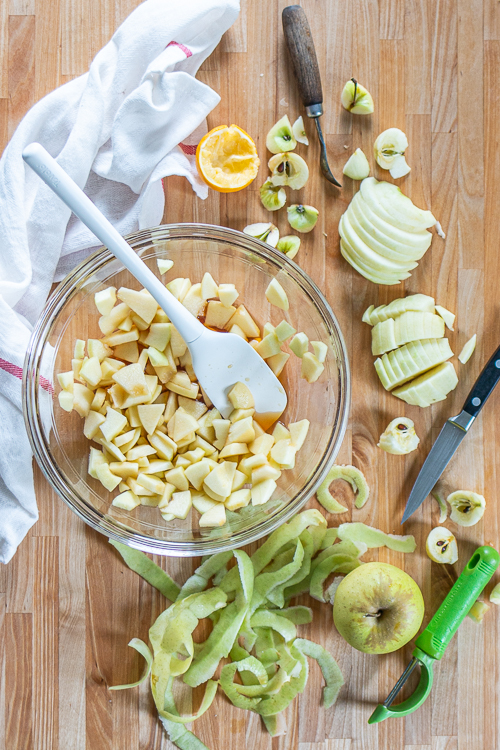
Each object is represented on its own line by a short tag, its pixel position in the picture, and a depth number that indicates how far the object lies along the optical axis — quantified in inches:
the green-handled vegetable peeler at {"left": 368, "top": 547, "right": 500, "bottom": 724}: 48.8
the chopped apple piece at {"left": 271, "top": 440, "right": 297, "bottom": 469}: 45.2
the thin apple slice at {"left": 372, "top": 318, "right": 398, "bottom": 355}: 48.5
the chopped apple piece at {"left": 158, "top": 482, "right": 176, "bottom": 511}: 45.8
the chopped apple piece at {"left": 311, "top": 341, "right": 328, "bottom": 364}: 46.1
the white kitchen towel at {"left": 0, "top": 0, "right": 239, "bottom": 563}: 45.9
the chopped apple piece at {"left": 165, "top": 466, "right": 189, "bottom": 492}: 45.5
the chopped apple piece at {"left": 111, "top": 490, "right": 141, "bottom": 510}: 45.5
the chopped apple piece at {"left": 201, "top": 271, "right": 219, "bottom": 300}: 46.8
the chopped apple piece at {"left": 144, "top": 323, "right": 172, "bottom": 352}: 45.4
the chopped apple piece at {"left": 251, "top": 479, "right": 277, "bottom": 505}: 44.8
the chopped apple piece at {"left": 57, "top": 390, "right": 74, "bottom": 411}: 45.5
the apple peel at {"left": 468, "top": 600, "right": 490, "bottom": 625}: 50.3
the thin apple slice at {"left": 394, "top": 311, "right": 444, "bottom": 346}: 48.2
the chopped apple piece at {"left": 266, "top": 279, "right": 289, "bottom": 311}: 46.4
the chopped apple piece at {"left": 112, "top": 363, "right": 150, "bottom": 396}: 44.4
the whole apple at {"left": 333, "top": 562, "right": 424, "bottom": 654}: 47.0
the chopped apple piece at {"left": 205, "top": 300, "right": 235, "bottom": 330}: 46.3
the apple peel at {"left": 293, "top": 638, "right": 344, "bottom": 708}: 50.2
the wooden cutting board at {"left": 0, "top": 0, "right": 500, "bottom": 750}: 49.4
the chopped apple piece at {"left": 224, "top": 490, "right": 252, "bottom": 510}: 45.4
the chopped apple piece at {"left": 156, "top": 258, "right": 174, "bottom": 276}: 47.4
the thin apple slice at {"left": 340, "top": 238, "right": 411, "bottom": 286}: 48.8
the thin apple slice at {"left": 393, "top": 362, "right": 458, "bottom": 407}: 48.8
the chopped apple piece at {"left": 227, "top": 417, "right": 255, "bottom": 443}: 45.0
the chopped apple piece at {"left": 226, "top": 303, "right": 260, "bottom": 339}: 46.5
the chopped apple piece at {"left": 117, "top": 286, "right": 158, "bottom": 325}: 44.8
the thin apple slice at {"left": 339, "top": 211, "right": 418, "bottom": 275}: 48.1
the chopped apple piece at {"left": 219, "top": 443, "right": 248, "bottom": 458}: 44.9
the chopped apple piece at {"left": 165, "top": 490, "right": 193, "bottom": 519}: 45.6
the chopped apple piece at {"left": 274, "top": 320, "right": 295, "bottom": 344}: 45.6
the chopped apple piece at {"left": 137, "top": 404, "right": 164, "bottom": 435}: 45.2
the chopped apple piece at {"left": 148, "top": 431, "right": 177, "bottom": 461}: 46.1
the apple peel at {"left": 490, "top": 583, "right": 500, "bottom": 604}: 49.6
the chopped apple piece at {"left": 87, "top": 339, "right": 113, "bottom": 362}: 46.3
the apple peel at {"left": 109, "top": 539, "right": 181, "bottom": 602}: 49.5
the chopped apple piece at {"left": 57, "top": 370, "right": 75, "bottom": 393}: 46.2
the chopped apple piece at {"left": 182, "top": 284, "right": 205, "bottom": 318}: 46.5
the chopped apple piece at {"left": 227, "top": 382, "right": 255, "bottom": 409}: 45.8
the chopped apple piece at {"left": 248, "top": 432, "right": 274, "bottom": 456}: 45.6
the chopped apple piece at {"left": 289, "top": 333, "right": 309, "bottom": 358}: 47.3
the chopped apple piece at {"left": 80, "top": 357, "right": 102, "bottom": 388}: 44.9
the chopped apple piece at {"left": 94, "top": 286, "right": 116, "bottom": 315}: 45.6
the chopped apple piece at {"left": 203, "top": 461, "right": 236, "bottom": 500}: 44.3
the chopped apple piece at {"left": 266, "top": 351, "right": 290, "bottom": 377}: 46.7
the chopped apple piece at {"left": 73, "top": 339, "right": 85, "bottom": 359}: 47.1
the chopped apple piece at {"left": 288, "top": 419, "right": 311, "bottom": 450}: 46.7
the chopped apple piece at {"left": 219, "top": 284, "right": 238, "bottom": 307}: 45.4
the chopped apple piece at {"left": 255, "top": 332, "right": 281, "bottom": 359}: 46.3
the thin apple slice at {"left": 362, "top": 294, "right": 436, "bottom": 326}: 48.8
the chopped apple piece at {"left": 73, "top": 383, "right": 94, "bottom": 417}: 45.8
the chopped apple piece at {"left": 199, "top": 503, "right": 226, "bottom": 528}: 44.7
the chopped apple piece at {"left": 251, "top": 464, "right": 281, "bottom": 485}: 44.7
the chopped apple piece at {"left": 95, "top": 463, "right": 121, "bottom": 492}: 45.5
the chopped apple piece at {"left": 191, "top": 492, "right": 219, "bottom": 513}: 45.6
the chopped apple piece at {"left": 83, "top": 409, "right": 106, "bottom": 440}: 45.6
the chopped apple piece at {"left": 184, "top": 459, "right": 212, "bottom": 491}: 44.8
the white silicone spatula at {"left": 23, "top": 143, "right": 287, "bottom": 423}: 38.1
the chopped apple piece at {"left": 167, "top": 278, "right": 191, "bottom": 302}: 46.5
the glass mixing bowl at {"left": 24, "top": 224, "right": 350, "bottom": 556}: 46.1
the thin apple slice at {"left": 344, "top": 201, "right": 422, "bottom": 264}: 47.9
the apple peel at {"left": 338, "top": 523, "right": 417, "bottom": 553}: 49.5
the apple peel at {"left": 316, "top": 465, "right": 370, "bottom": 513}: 49.9
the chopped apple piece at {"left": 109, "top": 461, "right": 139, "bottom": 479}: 45.3
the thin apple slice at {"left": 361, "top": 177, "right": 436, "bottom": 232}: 48.3
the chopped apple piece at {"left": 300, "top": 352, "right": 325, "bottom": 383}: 46.6
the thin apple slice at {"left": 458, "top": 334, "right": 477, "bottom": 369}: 49.5
